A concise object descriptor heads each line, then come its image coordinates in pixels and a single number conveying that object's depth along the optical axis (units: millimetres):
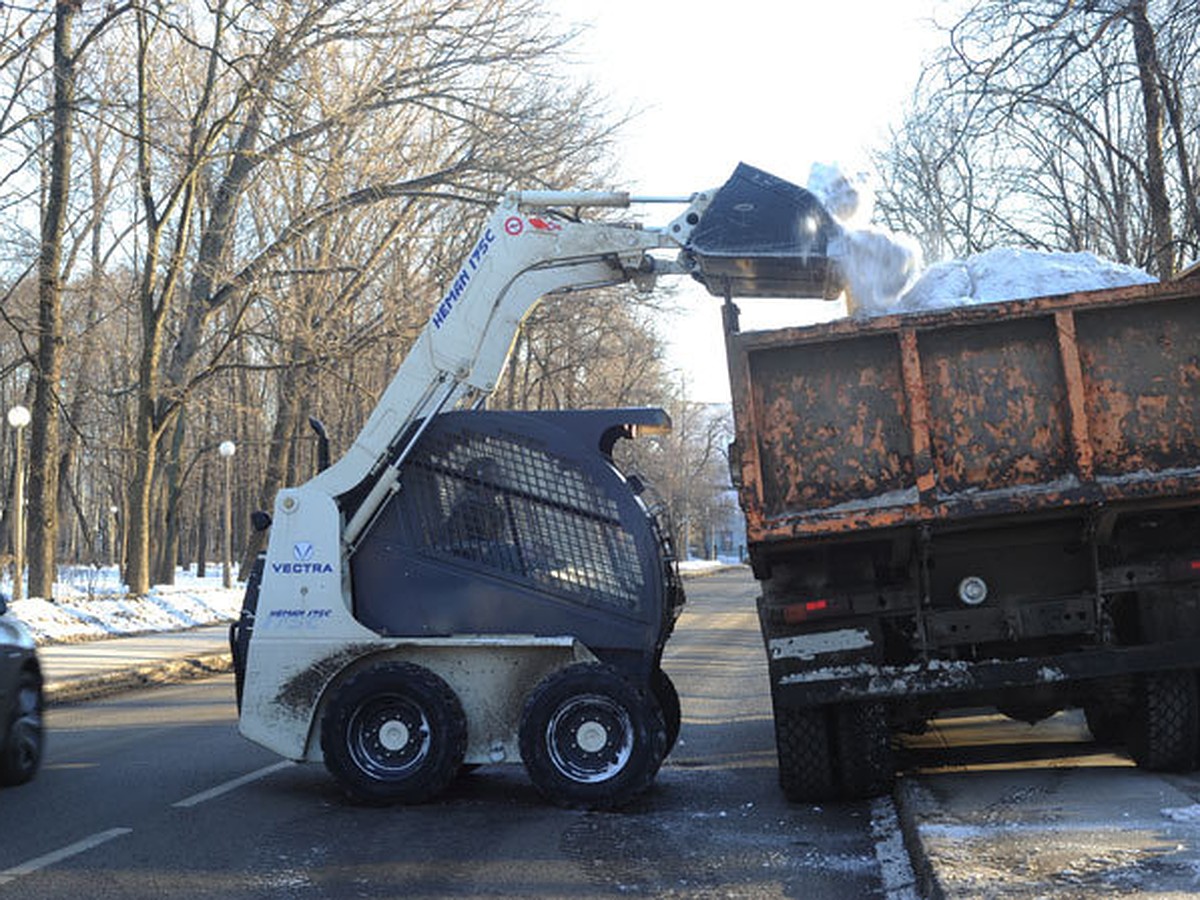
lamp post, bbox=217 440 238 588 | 34062
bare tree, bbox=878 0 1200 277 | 13320
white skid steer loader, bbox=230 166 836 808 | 7977
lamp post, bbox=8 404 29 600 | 25703
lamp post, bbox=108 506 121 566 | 73950
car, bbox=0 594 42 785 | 8750
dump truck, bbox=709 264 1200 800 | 7316
